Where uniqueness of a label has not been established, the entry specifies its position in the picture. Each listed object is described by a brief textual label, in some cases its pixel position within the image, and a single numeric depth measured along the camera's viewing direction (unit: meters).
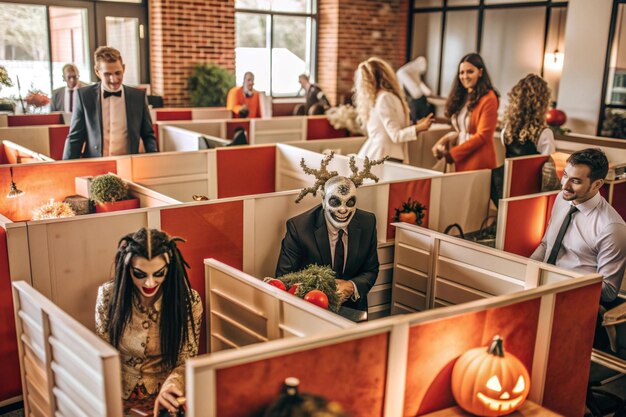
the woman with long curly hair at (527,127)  5.23
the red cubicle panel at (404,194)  4.38
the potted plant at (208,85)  10.74
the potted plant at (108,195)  4.22
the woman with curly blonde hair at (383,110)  5.52
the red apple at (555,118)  9.20
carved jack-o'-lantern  2.33
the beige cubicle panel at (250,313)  2.46
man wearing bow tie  4.96
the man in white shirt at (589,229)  3.46
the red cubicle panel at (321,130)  8.42
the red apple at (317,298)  2.89
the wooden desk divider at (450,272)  3.12
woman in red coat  5.32
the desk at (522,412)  2.44
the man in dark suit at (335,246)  3.54
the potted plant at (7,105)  8.78
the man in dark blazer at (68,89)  8.18
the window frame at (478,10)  10.61
